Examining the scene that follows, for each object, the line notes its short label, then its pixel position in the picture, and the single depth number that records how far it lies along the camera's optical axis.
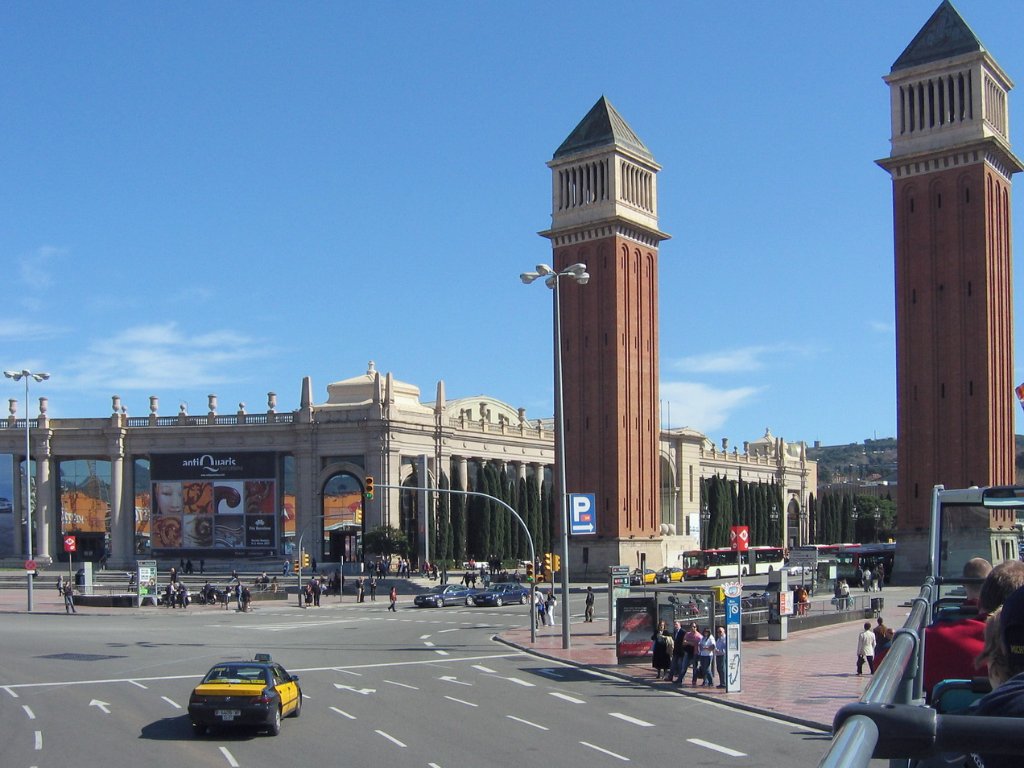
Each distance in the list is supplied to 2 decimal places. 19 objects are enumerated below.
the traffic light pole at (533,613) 39.38
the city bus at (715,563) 82.94
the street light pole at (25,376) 62.28
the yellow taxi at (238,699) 20.19
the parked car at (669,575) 76.38
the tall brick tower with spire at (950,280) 71.25
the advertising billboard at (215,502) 88.56
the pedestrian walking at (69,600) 58.66
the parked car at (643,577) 69.56
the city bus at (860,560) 73.31
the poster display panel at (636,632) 32.19
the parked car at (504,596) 62.06
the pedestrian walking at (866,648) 27.64
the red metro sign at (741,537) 51.28
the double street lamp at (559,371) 36.28
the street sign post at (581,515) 42.22
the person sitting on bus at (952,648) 7.13
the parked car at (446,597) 61.72
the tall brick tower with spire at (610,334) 84.12
